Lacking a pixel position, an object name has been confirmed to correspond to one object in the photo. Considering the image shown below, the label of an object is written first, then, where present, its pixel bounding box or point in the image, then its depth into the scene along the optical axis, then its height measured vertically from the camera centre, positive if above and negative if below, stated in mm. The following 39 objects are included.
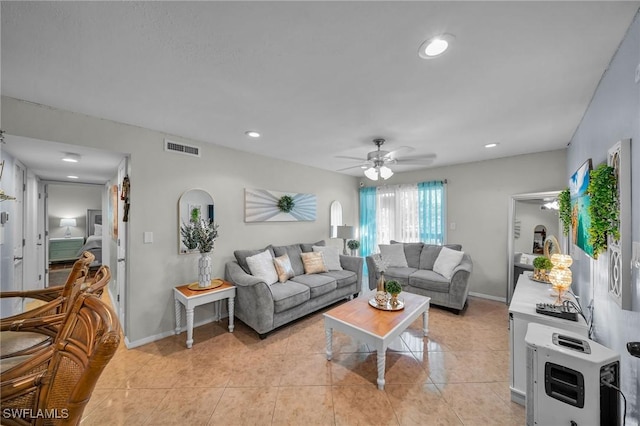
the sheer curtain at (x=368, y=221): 5605 -154
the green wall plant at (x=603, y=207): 1286 +51
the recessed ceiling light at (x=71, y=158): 2838 +695
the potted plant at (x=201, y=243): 2840 -356
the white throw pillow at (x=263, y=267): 3141 -721
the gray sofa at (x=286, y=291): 2744 -1012
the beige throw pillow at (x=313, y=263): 3789 -787
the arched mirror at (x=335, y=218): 5137 -77
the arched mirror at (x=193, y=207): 2955 +83
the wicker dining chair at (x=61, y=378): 760 -610
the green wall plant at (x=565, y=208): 2623 +90
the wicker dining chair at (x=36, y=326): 1354 -679
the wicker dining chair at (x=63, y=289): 1526 -549
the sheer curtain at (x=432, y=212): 4617 +61
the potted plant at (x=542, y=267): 2498 -553
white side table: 2594 -974
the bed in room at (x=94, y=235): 6480 -669
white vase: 2830 -682
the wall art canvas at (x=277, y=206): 3676 +139
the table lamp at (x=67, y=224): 7070 -330
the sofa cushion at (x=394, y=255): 4344 -749
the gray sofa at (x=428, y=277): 3391 -972
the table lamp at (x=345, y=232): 4824 -357
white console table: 1650 -856
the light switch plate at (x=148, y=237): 2695 -272
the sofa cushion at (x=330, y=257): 4020 -734
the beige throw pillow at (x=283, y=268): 3373 -782
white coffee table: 1993 -1013
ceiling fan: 2908 +685
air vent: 2854 +822
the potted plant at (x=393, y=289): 2504 -793
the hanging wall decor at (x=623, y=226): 1158 -48
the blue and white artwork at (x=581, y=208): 1764 +66
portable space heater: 1074 -800
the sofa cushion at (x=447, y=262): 3679 -745
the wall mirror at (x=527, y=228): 3613 -200
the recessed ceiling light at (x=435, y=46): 1331 +992
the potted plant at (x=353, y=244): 4915 -624
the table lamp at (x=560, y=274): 1910 -479
